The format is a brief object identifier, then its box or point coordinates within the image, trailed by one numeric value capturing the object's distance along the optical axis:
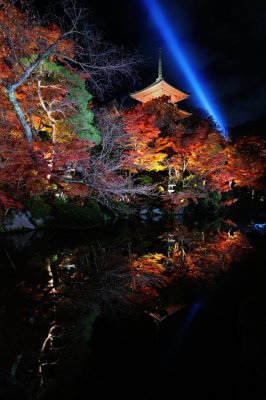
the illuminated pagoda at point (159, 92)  30.19
